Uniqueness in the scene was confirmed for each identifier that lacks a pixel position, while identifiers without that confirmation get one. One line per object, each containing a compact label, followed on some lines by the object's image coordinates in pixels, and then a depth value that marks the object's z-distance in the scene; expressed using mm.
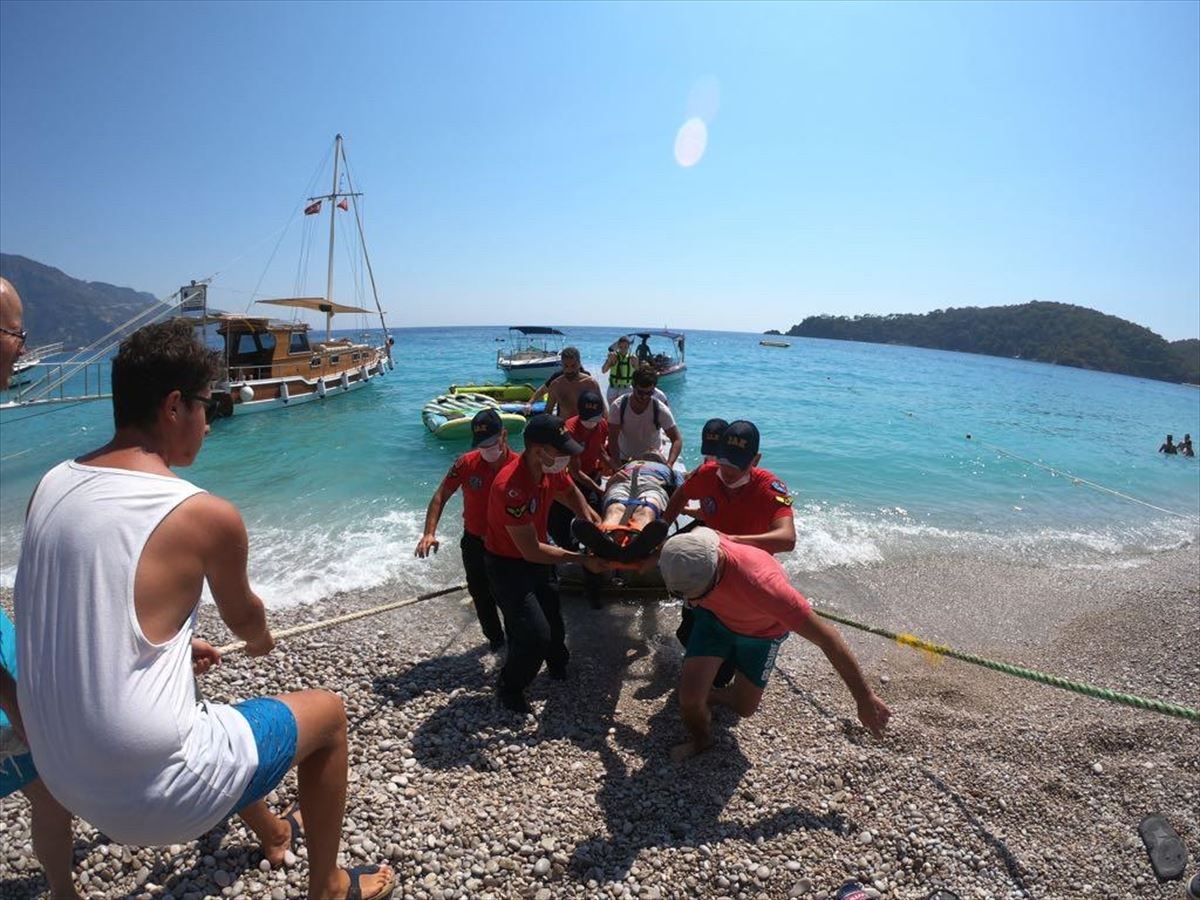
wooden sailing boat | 21125
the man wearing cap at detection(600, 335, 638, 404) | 11019
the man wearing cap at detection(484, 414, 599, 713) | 4363
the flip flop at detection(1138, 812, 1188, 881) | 3293
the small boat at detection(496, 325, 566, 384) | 29391
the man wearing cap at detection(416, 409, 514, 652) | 5039
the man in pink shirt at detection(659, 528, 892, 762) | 3332
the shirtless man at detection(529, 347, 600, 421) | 7898
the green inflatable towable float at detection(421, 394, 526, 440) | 16266
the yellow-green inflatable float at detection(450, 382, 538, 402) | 20328
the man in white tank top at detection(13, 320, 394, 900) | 1541
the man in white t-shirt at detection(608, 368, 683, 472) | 7012
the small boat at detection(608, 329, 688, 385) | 27312
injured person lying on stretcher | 4492
